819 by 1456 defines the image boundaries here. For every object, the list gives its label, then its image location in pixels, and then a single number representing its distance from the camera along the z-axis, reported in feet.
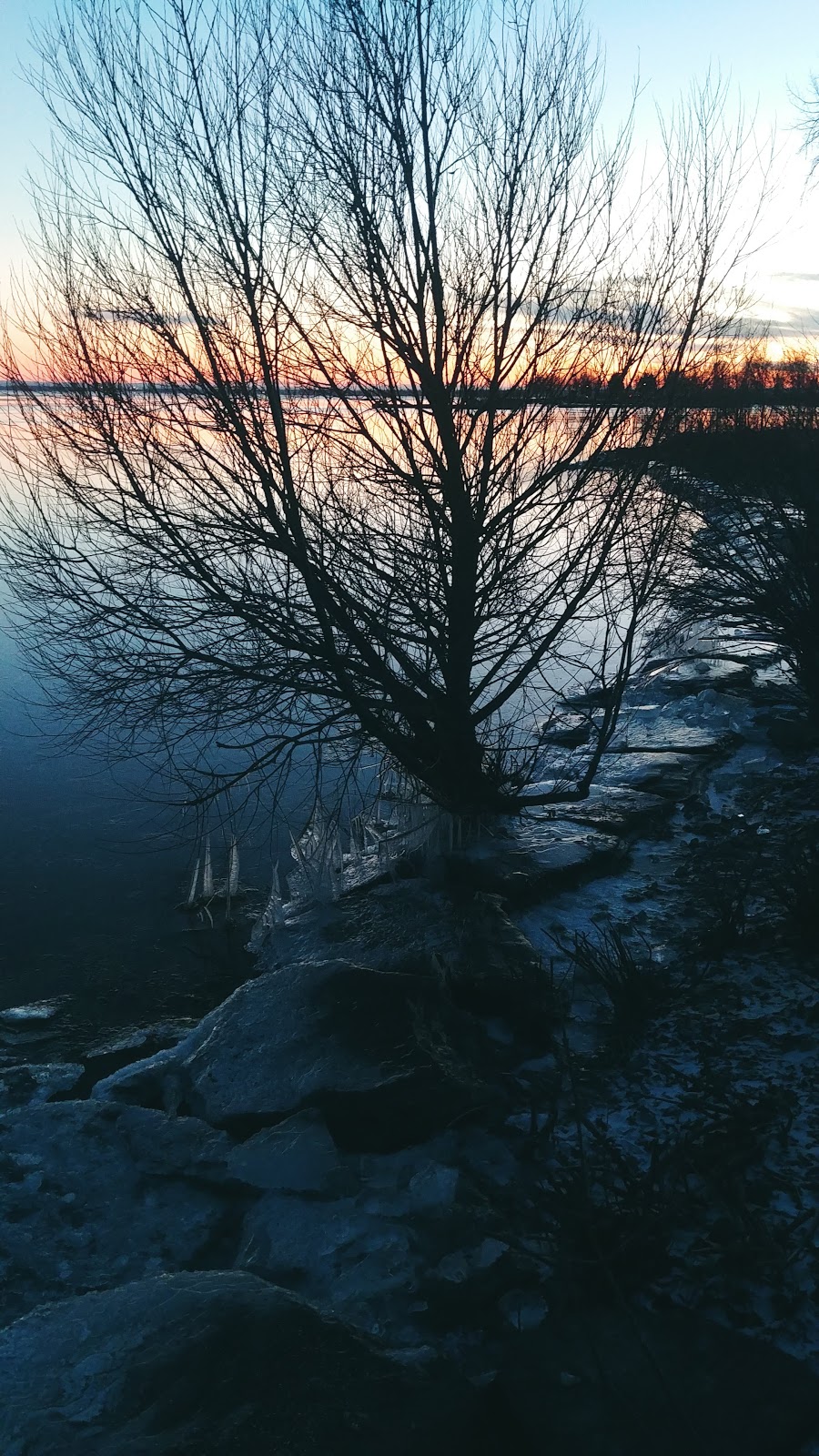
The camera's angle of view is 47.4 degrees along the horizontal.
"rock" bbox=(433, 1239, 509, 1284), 7.60
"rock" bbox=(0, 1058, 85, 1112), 11.61
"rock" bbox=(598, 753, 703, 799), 19.79
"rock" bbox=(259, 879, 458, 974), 13.29
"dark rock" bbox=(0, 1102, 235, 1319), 8.59
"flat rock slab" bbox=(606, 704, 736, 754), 22.59
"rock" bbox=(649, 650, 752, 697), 28.37
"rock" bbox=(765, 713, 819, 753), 21.30
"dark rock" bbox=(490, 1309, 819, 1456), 5.95
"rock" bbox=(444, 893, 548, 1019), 11.37
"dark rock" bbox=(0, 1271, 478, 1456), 5.72
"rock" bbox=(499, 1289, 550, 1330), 7.02
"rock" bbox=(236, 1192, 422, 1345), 7.46
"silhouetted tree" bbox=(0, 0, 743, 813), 13.28
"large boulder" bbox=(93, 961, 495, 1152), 9.50
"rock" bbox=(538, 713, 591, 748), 23.65
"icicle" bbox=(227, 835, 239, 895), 17.46
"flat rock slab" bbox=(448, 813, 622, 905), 15.03
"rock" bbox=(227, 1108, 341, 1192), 9.02
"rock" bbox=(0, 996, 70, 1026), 13.55
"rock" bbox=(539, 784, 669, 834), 17.49
